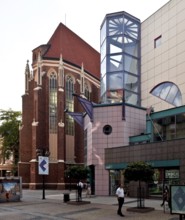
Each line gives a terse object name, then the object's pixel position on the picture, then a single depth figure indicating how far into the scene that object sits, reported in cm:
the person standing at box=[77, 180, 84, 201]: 2853
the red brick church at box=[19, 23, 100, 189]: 6022
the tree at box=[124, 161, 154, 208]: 2284
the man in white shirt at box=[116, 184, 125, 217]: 2061
